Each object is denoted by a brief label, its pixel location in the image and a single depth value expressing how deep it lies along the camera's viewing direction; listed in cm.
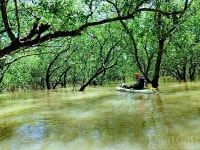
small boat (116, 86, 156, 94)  1215
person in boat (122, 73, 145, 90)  1280
